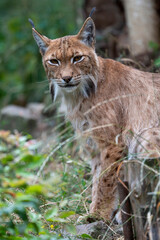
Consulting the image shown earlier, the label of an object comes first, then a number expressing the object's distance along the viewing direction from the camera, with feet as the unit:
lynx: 28.37
